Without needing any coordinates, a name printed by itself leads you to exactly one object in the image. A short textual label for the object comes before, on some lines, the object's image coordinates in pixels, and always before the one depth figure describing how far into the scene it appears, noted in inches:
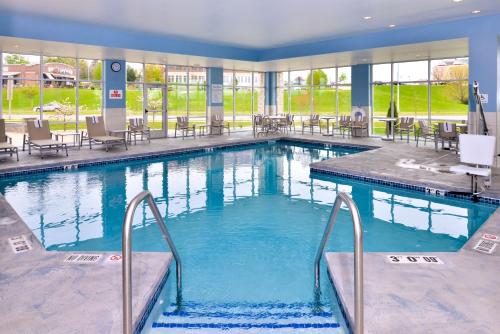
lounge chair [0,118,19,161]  377.6
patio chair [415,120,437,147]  456.5
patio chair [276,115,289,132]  619.7
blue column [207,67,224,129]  649.6
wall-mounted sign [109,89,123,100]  530.0
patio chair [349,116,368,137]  569.3
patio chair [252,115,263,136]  610.0
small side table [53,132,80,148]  468.8
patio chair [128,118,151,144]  506.9
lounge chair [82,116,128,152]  442.9
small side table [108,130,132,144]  478.8
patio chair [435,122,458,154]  406.9
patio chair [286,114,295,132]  628.9
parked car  481.1
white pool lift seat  223.6
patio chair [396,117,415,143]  527.2
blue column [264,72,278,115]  751.1
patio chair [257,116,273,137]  609.7
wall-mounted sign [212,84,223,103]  652.7
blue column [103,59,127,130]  525.7
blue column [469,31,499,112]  338.3
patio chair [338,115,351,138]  584.2
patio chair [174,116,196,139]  580.4
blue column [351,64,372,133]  591.5
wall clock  526.3
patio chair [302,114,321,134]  628.3
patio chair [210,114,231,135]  618.4
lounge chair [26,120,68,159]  399.5
